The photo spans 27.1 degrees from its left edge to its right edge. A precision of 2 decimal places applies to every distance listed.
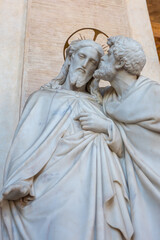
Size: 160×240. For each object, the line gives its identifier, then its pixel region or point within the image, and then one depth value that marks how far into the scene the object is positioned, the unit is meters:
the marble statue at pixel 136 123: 1.92
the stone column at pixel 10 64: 3.26
